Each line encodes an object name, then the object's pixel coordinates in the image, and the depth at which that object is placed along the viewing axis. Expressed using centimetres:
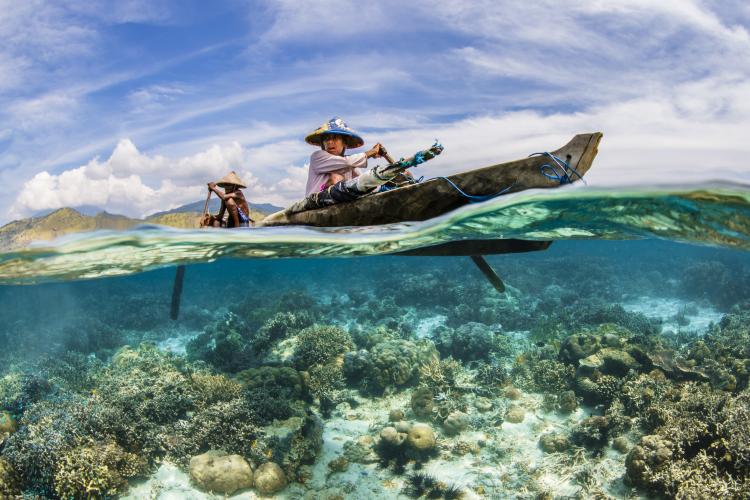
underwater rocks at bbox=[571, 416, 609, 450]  812
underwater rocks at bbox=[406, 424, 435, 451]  807
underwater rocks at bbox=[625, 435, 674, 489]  668
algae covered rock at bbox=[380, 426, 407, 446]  820
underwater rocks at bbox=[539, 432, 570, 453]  820
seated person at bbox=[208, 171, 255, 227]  709
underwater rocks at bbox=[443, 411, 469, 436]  884
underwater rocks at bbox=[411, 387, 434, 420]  941
